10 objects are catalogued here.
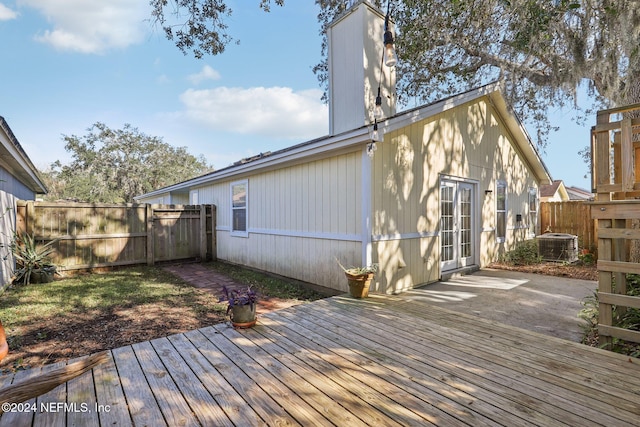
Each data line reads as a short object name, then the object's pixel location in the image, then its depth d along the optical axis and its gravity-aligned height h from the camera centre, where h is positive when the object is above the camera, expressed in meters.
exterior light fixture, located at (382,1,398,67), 3.88 +2.28
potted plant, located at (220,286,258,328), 3.20 -1.01
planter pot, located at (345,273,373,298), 4.25 -0.99
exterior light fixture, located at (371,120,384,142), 4.15 +1.16
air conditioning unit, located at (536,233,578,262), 8.02 -0.95
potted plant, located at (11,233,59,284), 5.91 -0.88
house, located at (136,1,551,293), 4.79 +0.56
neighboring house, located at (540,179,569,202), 17.22 +1.29
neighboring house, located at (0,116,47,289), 4.70 +0.96
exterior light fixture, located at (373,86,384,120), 4.73 +1.81
